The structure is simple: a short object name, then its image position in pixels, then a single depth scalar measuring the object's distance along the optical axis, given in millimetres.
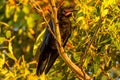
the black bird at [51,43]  8437
